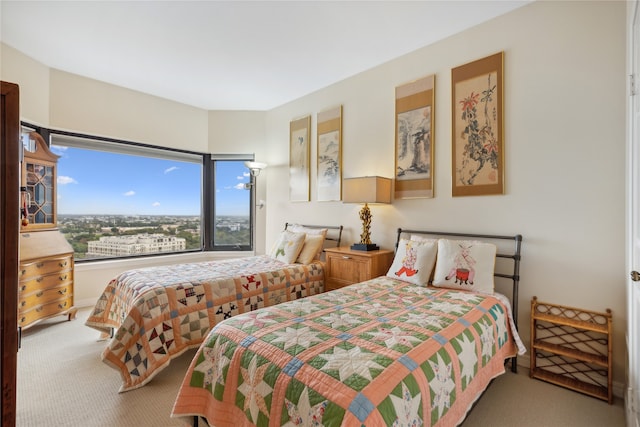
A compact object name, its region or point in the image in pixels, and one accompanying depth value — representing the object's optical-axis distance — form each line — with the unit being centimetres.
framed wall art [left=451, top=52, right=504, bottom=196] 264
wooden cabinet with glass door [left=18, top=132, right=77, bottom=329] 302
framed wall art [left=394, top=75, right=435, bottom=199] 311
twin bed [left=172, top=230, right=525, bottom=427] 114
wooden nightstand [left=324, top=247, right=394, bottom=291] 310
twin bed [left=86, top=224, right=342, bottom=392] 223
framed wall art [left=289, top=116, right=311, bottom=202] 446
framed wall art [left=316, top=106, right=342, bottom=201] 402
